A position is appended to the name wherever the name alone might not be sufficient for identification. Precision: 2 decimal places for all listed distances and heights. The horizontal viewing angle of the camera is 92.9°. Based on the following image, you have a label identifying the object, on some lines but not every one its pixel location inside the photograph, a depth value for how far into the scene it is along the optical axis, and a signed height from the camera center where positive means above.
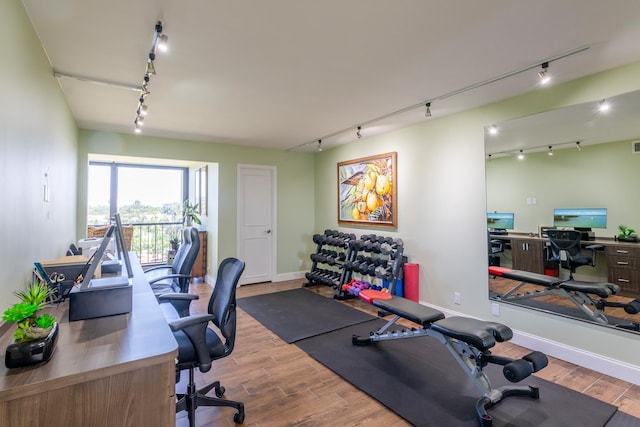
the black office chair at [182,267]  3.04 -0.50
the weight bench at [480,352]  1.98 -0.97
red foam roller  4.12 -0.86
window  6.06 +0.40
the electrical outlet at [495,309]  3.33 -1.00
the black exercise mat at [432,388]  2.03 -1.33
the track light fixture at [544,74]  2.47 +1.22
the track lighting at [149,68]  2.03 +1.24
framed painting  4.57 +0.44
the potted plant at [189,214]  6.35 +0.11
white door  5.67 -0.06
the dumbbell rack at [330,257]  5.13 -0.69
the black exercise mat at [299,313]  3.55 -1.28
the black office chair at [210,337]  1.77 -0.75
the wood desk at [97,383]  1.00 -0.58
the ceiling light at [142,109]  3.33 +1.23
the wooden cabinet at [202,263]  5.93 -0.86
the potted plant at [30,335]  1.07 -0.43
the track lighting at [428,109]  3.34 +1.22
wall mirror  2.62 +0.21
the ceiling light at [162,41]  2.03 +1.21
